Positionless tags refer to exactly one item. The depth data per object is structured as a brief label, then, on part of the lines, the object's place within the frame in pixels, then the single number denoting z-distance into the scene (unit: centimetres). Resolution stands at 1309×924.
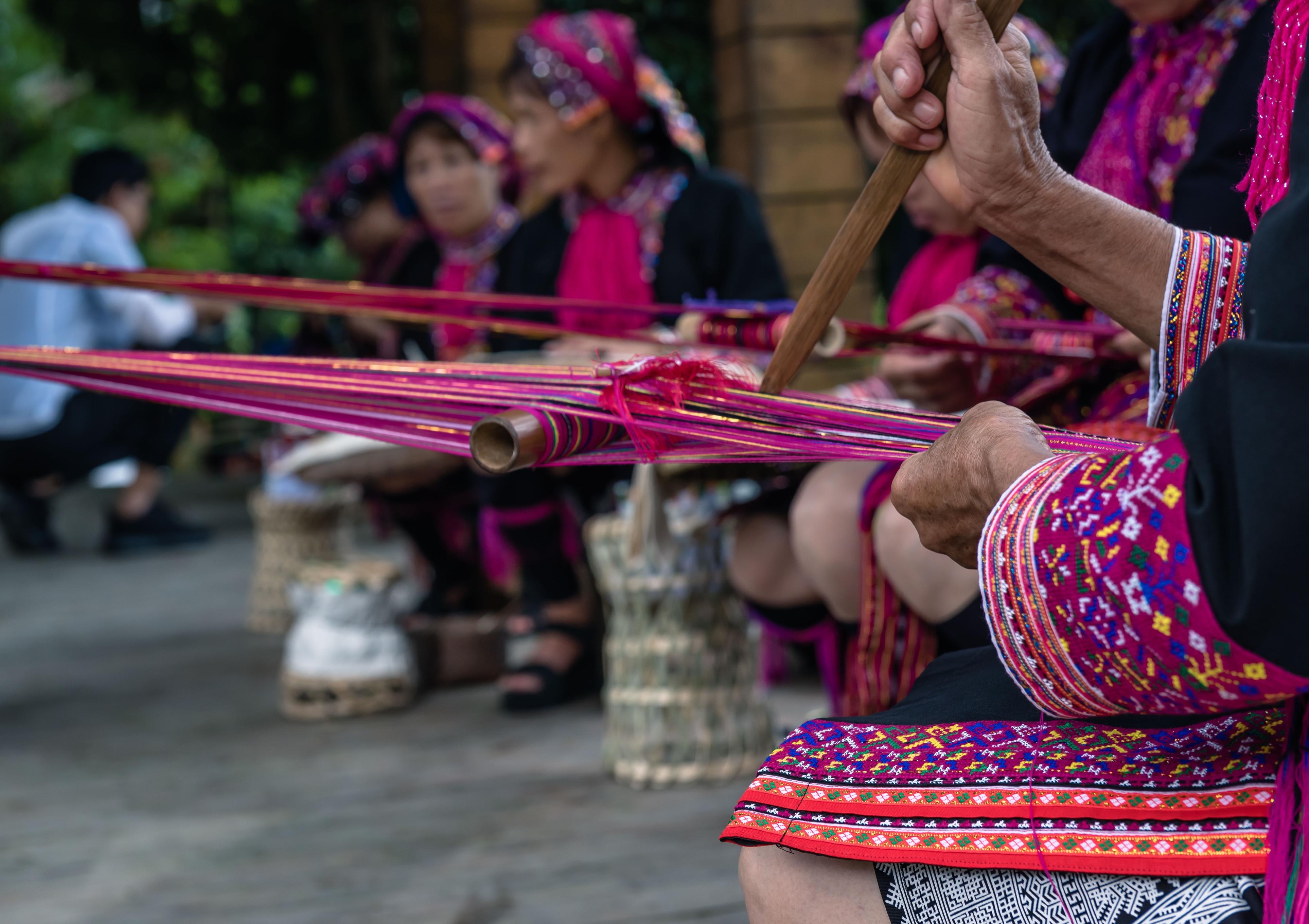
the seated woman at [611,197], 253
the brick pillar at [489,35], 412
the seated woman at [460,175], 323
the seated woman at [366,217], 370
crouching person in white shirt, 401
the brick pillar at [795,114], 320
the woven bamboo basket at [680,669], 219
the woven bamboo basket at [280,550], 385
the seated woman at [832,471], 189
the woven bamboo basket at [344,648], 278
